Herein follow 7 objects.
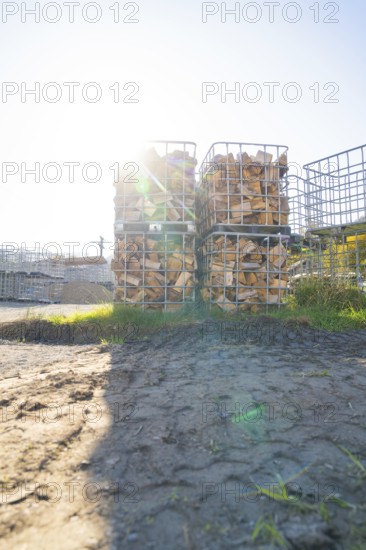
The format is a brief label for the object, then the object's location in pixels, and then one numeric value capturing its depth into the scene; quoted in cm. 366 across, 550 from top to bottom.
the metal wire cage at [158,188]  589
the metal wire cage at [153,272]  575
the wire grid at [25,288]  1380
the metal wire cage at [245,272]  564
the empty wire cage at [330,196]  623
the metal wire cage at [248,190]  582
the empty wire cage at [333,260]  645
